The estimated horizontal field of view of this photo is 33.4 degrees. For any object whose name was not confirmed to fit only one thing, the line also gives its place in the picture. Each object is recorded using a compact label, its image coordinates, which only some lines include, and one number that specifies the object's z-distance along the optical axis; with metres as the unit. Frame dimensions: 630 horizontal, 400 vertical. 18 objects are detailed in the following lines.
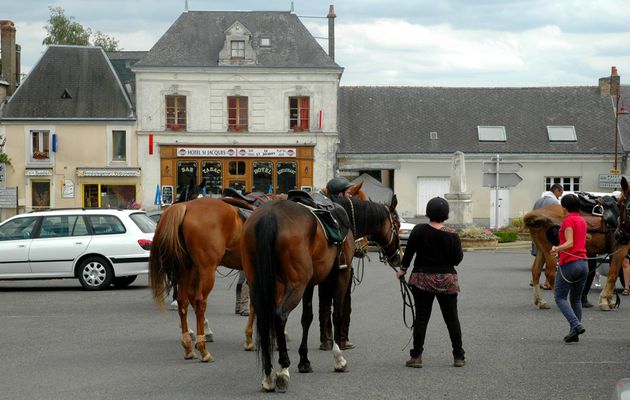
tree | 73.88
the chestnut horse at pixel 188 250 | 11.83
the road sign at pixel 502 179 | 38.72
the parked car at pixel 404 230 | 35.19
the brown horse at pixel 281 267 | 9.45
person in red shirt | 12.67
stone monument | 40.47
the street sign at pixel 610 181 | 47.92
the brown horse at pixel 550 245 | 15.97
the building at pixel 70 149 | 53.44
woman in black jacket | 10.73
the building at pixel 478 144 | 54.66
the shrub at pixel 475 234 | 38.38
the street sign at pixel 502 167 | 38.94
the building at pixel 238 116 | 53.91
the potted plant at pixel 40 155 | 53.19
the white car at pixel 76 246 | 20.38
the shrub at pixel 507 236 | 40.59
